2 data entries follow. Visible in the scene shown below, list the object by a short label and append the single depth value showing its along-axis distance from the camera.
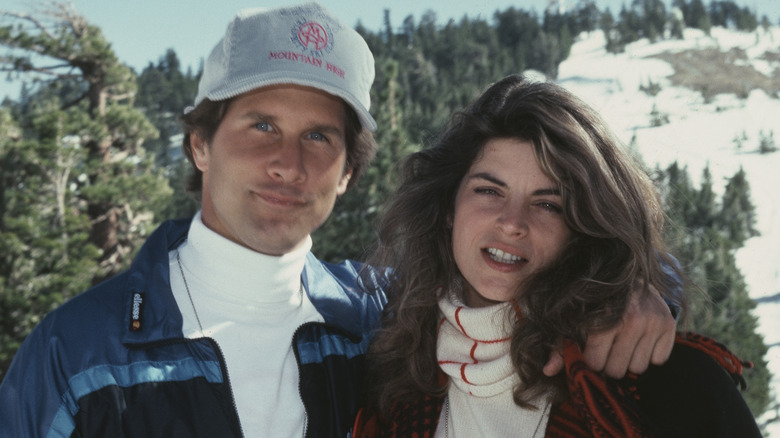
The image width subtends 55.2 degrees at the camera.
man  2.26
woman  2.26
